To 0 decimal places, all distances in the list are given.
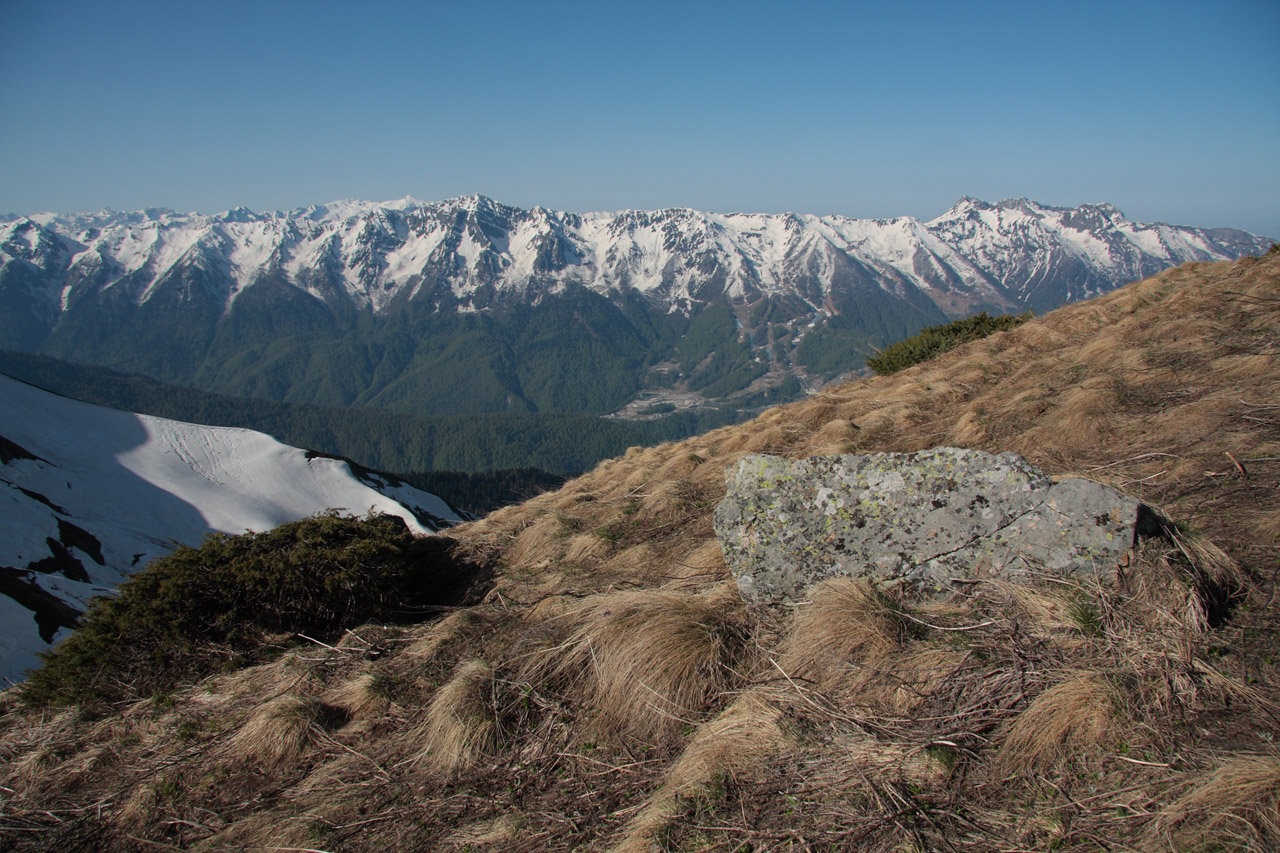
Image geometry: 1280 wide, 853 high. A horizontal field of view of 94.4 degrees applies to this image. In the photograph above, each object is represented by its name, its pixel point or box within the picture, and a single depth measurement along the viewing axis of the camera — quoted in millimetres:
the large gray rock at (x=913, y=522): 4809
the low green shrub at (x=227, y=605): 6961
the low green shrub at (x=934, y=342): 21141
